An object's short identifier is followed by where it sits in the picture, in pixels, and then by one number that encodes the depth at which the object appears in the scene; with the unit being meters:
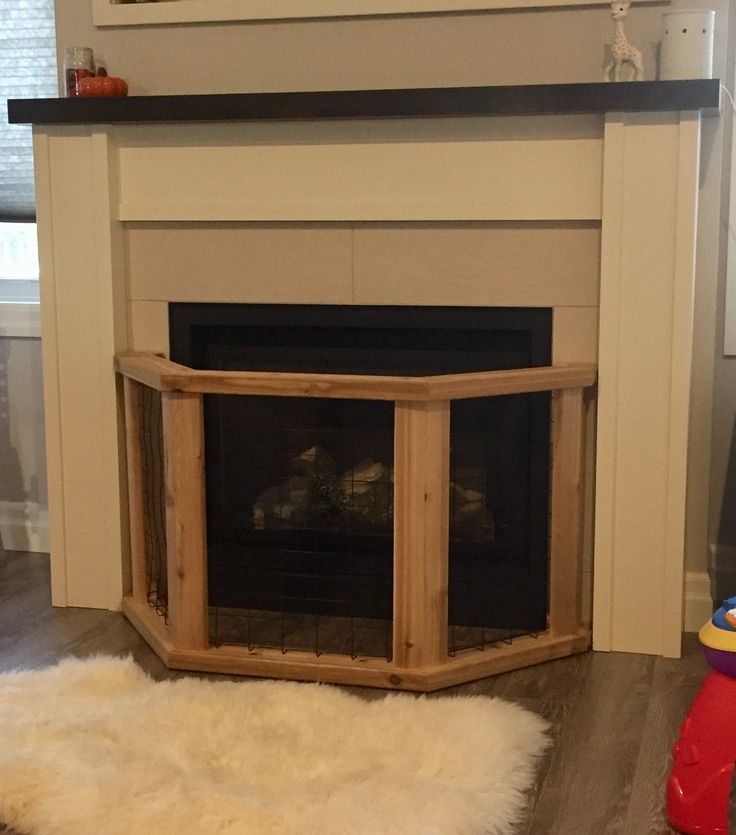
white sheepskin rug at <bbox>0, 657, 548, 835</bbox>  1.80
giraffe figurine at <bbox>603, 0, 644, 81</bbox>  2.45
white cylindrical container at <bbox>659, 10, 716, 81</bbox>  2.43
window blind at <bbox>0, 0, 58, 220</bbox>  3.29
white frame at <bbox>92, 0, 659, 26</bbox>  2.64
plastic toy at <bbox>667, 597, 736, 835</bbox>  1.80
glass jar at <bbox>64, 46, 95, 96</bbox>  2.78
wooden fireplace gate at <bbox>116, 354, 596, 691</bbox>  2.34
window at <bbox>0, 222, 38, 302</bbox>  3.54
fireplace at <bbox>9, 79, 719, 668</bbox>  2.47
